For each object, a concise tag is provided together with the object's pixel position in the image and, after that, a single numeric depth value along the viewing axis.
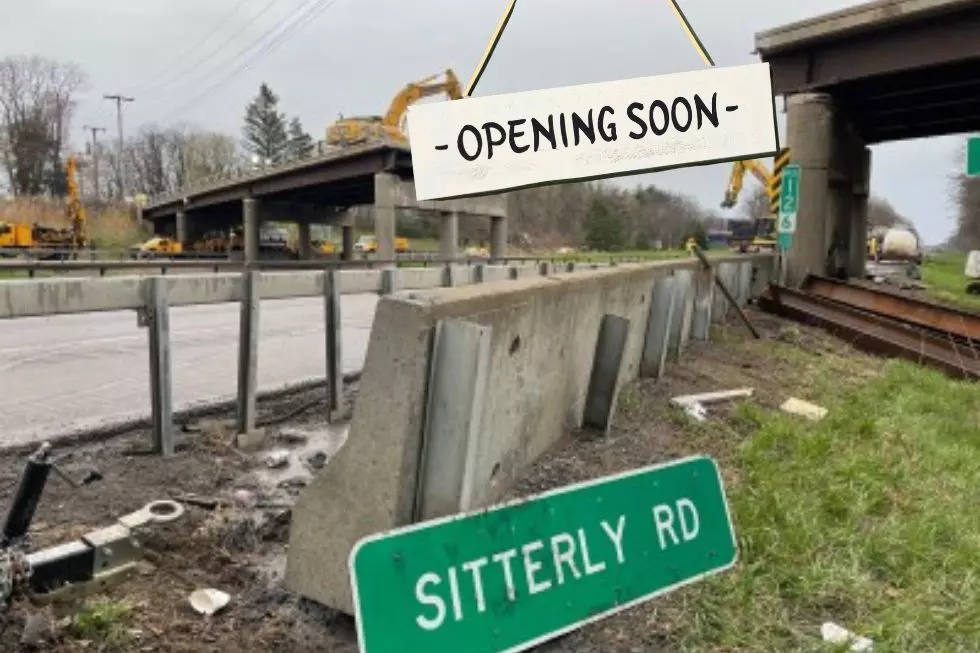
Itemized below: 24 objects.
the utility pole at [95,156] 99.06
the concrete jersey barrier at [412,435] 2.75
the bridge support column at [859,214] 24.30
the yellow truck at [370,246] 75.19
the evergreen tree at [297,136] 104.59
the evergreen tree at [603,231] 101.50
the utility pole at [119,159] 90.94
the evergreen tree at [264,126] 107.44
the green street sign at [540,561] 1.97
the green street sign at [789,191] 15.09
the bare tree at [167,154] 108.00
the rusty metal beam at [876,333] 9.40
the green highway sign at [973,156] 10.54
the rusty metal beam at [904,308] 10.42
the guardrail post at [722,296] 10.70
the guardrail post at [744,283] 12.51
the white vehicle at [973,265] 31.09
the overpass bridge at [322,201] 44.59
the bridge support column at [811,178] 17.48
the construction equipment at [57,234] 46.19
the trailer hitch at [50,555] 2.66
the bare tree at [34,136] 86.31
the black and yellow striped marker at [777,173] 16.28
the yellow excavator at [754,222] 39.22
